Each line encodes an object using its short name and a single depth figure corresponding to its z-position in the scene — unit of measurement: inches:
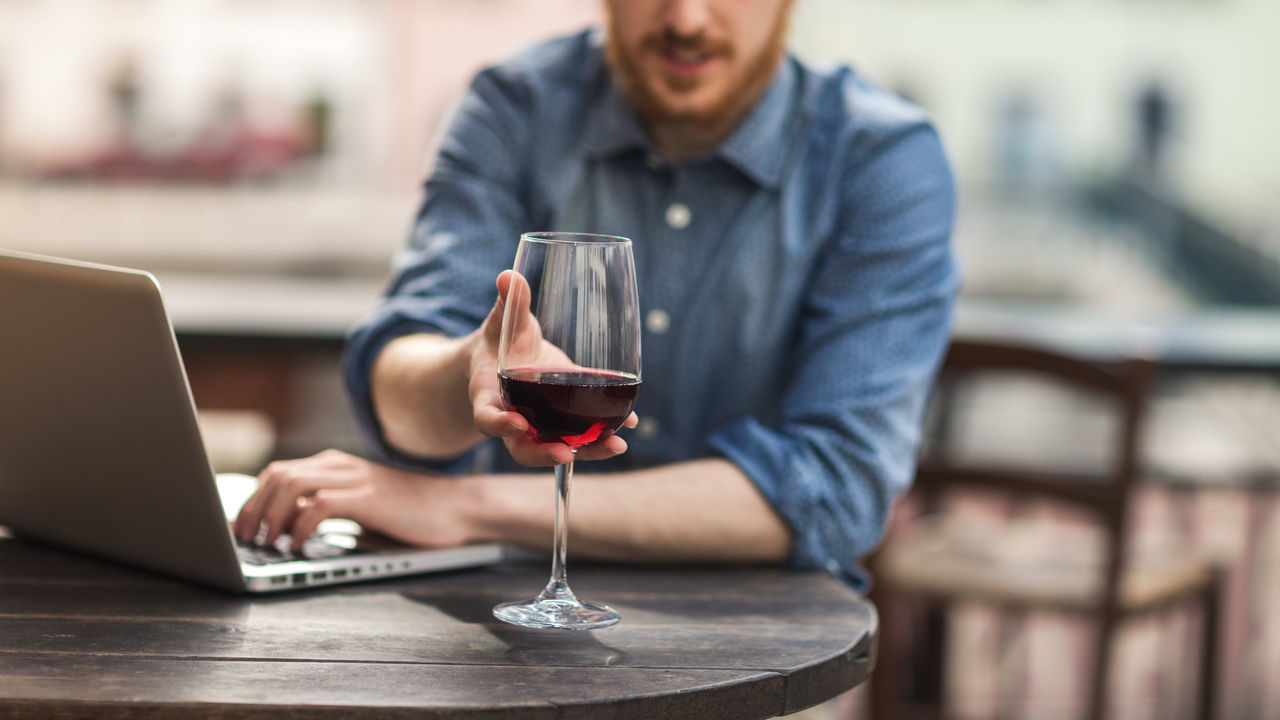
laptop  69.8
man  78.4
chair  113.1
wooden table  65.1
